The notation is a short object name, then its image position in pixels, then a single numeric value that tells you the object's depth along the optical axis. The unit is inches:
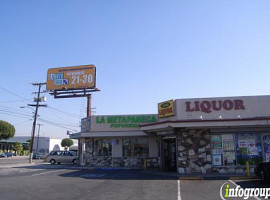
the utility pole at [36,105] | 1409.9
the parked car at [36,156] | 2093.8
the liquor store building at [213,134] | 658.8
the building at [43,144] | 3065.9
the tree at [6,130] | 2389.3
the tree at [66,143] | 3420.3
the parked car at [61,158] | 1207.6
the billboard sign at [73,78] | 1243.8
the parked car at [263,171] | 478.4
